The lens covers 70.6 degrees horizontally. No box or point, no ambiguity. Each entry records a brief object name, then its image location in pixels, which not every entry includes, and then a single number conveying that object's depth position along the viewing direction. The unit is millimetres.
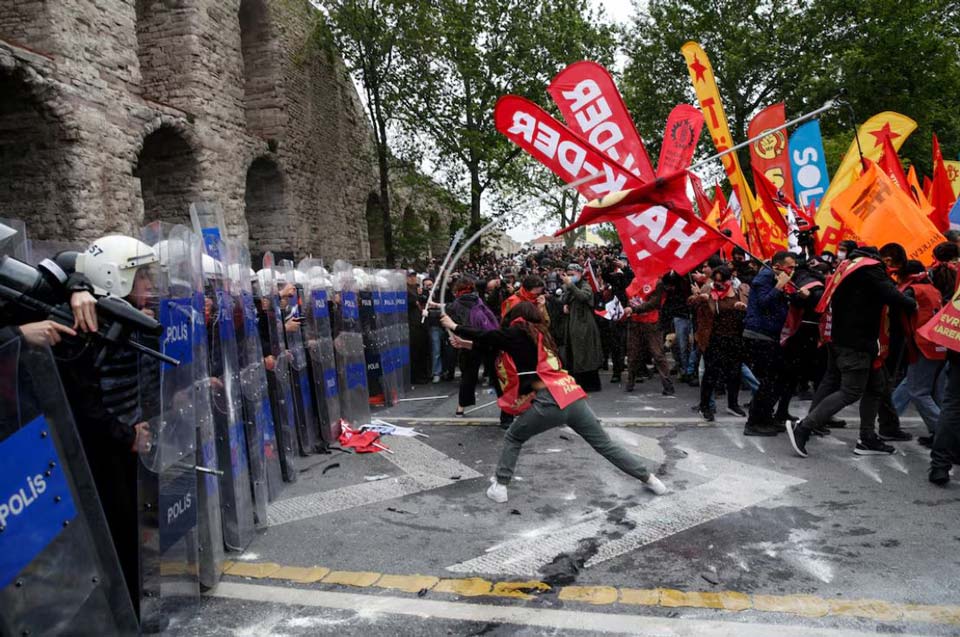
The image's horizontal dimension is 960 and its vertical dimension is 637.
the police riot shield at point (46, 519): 2088
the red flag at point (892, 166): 9211
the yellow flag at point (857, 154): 8708
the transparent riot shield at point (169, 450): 3123
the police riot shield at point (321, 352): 6777
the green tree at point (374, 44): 19500
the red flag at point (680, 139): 6440
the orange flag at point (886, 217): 7074
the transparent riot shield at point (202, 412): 3604
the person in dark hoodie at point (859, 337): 5566
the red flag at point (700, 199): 6302
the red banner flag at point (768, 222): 8938
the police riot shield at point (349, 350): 7480
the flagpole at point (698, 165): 4496
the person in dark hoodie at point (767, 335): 6781
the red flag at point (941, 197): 9844
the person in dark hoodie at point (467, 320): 8508
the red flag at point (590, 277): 10406
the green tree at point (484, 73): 21406
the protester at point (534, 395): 5086
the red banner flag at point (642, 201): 4977
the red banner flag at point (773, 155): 10500
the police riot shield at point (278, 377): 5682
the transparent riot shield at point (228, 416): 4227
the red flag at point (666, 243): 5406
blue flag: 10664
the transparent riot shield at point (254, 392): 4676
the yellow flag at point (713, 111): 8172
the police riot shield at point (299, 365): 6195
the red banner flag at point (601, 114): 6059
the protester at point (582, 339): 9641
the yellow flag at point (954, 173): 11719
